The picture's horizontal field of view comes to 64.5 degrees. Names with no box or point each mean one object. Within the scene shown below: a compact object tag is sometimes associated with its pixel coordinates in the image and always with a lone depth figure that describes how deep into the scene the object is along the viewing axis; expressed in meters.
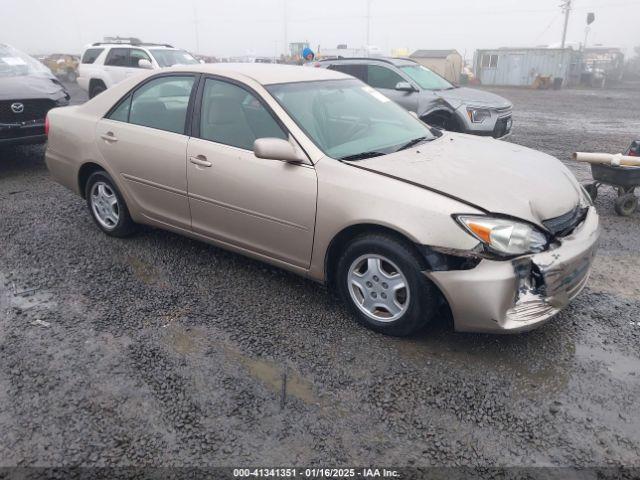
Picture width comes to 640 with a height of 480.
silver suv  8.23
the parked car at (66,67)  29.86
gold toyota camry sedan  2.86
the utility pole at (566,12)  40.26
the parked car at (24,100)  6.69
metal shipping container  29.64
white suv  13.45
